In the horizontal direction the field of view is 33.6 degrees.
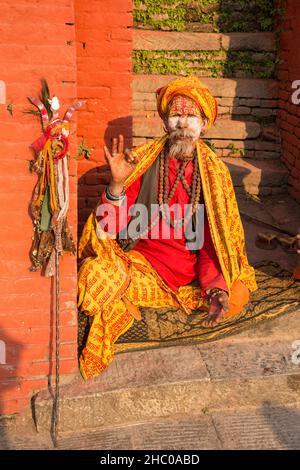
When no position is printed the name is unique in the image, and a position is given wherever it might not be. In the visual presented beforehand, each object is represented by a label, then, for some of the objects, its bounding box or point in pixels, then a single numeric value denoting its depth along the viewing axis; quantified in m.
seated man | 3.83
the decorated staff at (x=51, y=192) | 2.92
